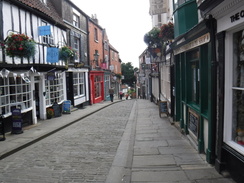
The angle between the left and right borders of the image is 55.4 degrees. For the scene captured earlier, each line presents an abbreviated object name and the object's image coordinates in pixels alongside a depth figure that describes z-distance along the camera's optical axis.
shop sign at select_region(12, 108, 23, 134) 8.79
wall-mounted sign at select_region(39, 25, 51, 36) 10.95
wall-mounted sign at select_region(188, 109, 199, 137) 6.45
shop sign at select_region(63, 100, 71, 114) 14.74
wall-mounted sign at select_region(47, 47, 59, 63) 11.40
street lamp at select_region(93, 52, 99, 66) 23.97
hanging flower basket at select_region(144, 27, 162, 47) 12.16
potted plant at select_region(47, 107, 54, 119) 12.69
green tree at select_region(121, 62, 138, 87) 71.44
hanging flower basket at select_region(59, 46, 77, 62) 13.09
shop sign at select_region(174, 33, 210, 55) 5.12
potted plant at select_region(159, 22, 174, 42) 9.91
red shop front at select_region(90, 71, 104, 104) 22.39
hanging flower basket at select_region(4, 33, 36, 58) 8.64
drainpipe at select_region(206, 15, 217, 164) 4.75
